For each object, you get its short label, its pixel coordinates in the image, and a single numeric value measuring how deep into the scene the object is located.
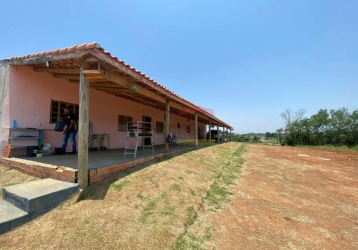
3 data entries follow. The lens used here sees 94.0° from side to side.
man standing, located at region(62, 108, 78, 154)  4.93
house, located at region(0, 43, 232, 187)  2.98
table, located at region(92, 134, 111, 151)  6.53
